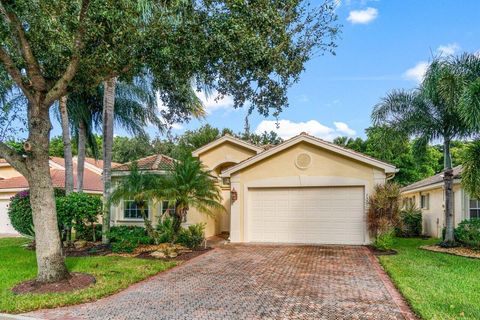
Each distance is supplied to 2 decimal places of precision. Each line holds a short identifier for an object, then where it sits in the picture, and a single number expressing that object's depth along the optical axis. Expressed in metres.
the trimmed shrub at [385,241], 13.27
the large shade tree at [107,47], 8.14
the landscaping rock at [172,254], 12.38
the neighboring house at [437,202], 16.23
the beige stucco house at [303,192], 15.02
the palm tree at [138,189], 13.57
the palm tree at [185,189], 13.30
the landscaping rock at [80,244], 14.25
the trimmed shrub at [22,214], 15.36
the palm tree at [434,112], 13.73
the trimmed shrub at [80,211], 14.04
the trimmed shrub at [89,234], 15.02
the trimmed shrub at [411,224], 20.39
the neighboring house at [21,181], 23.22
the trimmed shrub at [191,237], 14.28
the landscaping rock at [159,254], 12.30
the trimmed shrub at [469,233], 13.91
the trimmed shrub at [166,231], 13.96
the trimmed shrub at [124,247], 13.40
